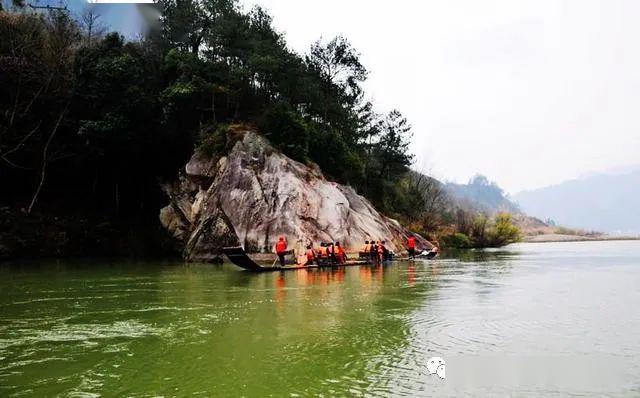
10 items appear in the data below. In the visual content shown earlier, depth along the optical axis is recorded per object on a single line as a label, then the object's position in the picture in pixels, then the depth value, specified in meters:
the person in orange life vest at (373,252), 30.08
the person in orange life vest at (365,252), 30.27
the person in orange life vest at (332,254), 27.88
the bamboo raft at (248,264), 22.80
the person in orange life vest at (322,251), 27.67
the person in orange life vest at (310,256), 27.00
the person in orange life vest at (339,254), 28.25
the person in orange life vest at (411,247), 33.75
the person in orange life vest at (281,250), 25.86
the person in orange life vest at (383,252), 30.21
